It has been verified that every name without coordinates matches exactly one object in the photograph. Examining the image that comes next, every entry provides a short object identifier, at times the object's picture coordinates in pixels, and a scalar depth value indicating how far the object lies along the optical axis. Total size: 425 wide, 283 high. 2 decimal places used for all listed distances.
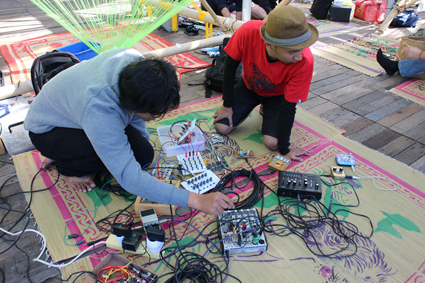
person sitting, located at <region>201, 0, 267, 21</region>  4.39
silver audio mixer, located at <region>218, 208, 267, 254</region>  1.42
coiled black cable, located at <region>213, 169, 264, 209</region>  1.71
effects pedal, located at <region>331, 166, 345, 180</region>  1.93
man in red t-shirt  1.56
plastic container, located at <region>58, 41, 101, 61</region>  2.91
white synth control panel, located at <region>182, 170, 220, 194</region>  1.73
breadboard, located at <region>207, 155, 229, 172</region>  1.99
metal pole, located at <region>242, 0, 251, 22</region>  3.14
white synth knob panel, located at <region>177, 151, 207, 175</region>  1.94
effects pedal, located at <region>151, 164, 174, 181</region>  1.81
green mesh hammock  2.36
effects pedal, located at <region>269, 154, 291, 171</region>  1.96
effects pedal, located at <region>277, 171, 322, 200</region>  1.72
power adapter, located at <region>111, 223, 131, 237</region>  1.38
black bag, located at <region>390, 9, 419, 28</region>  5.21
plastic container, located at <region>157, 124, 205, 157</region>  2.08
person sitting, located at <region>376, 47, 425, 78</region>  3.00
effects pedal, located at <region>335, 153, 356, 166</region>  2.04
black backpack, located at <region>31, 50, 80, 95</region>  2.14
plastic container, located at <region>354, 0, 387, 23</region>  5.47
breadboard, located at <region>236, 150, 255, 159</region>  2.09
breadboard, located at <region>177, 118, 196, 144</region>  2.03
